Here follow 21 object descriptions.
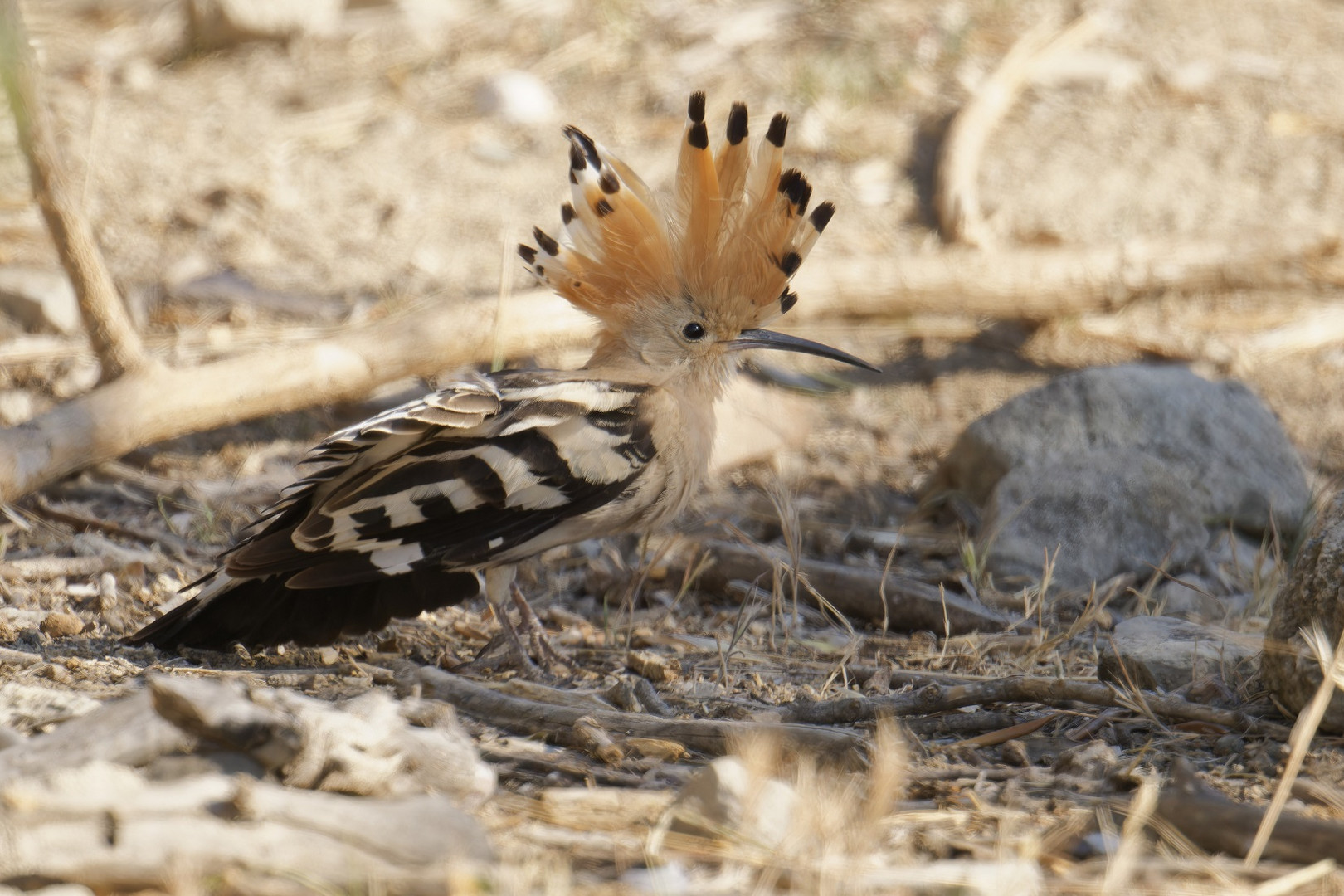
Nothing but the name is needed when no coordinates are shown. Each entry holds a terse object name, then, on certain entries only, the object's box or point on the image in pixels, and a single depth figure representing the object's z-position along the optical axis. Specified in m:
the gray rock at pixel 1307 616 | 5.23
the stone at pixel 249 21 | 15.23
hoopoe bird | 6.48
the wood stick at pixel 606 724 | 4.97
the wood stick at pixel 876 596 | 7.50
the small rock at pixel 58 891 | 3.68
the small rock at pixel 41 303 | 10.84
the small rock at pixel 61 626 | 6.68
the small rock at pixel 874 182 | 14.06
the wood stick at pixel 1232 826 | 4.14
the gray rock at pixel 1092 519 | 8.61
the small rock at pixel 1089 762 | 5.10
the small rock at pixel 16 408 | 9.73
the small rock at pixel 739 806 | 4.14
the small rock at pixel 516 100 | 14.80
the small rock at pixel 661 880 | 3.95
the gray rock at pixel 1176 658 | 6.02
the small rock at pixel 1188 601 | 7.77
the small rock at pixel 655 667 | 6.59
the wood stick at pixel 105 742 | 4.14
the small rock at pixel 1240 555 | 8.46
